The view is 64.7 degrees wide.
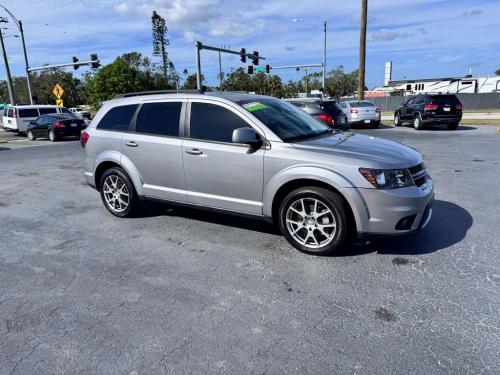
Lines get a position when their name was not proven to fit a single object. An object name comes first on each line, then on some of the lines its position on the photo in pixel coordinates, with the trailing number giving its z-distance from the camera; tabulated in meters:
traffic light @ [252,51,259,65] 34.19
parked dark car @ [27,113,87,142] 19.97
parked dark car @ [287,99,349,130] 14.91
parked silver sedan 19.73
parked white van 24.36
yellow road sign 31.23
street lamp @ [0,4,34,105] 34.47
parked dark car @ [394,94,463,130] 17.45
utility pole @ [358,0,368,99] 26.03
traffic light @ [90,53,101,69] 33.38
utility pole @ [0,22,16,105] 34.74
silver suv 3.98
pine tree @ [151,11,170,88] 81.06
